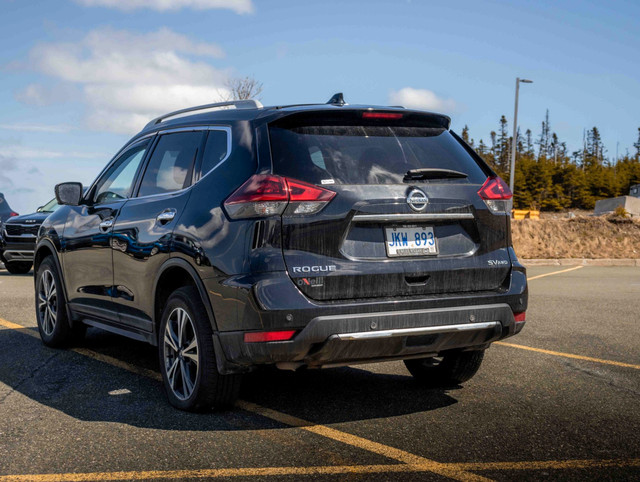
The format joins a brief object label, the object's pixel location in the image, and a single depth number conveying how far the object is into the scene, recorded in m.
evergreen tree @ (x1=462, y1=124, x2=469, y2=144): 141.38
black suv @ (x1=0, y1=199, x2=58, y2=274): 16.17
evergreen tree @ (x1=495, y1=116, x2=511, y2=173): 128.50
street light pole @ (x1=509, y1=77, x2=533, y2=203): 34.59
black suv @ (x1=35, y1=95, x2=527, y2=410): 4.30
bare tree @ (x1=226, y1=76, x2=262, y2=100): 31.28
